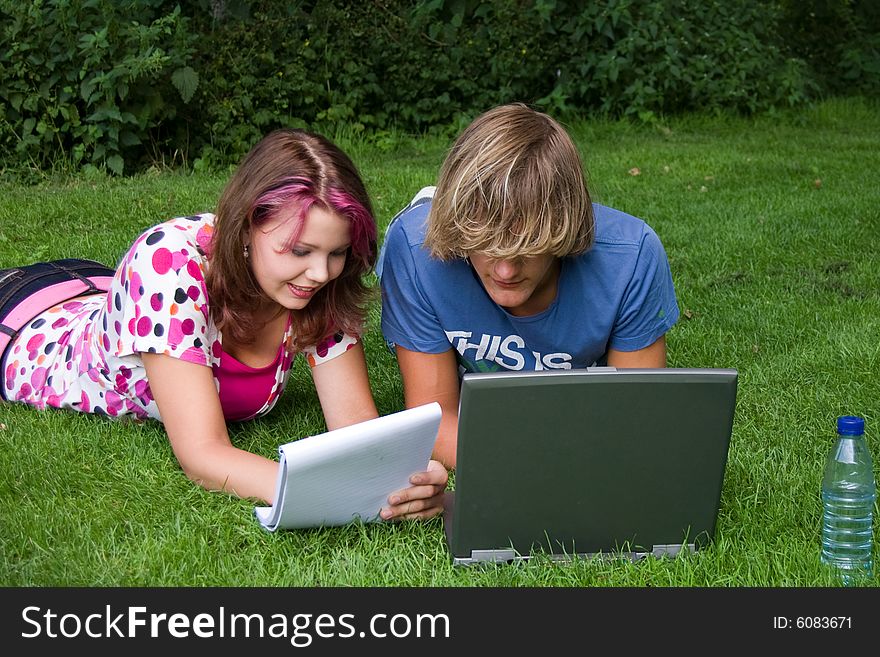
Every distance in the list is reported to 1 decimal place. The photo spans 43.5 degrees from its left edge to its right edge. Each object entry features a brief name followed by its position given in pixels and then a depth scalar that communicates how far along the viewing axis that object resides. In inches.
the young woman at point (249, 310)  103.0
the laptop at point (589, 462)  83.8
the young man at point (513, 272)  99.3
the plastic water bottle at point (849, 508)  96.2
